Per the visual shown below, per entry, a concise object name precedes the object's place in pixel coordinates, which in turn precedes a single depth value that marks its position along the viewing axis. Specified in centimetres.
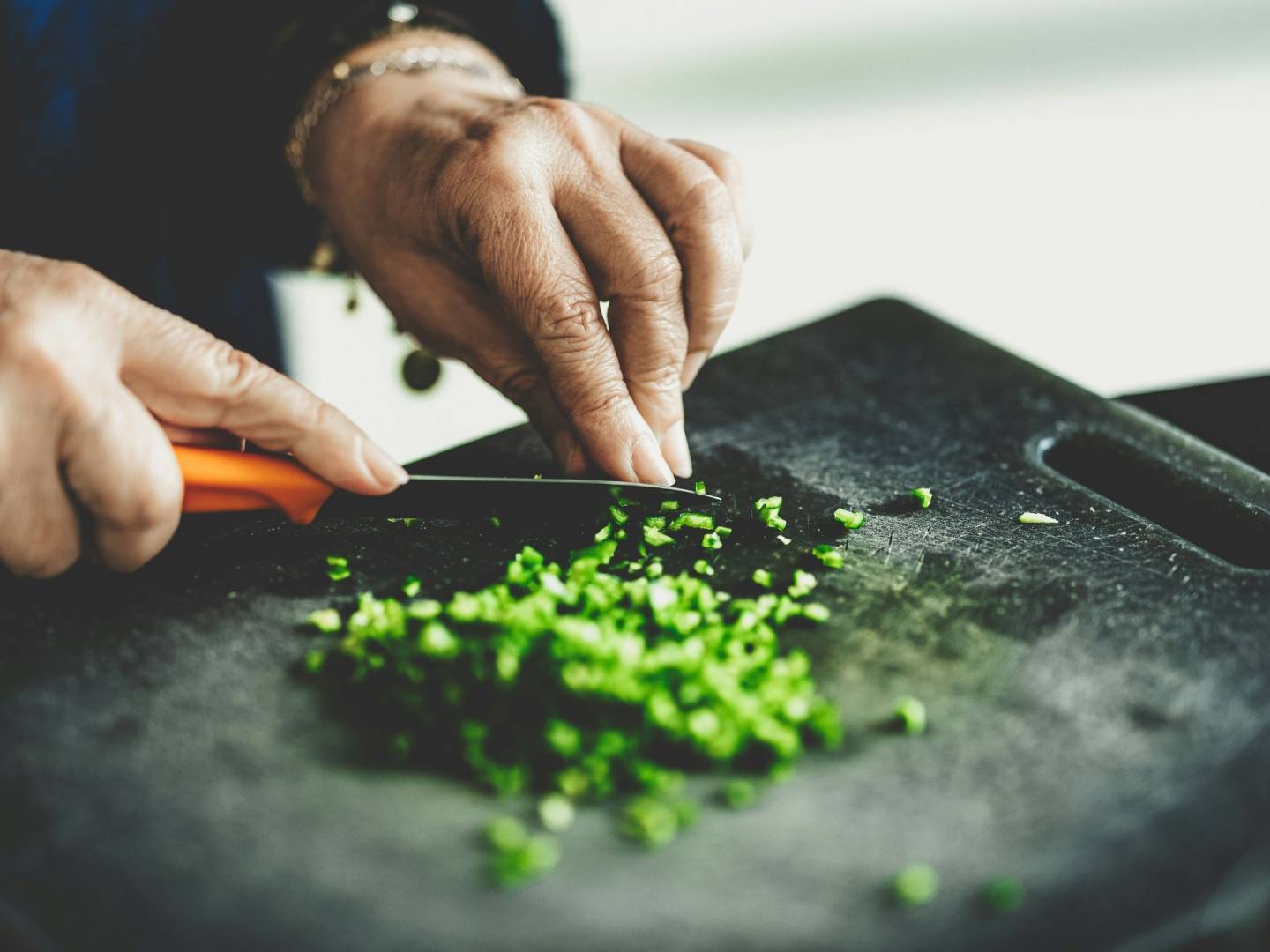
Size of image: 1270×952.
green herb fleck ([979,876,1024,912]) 41
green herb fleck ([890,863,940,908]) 41
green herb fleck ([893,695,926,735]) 44
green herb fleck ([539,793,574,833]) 42
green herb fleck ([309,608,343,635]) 47
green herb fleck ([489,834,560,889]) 41
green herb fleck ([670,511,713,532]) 51
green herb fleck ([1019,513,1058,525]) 51
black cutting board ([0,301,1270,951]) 41
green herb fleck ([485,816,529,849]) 42
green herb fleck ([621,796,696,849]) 42
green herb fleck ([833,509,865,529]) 51
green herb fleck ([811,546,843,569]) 50
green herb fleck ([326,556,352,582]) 49
